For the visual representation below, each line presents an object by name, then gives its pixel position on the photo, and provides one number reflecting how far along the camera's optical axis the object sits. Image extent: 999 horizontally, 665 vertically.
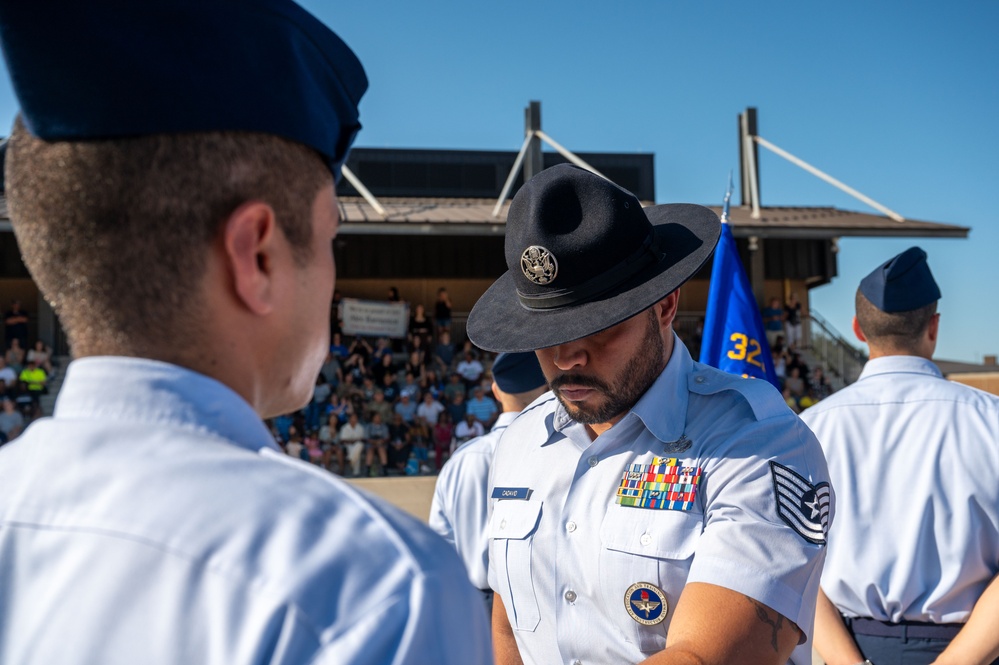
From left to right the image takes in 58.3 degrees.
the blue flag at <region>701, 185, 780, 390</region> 4.82
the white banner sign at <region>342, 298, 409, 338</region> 19.47
